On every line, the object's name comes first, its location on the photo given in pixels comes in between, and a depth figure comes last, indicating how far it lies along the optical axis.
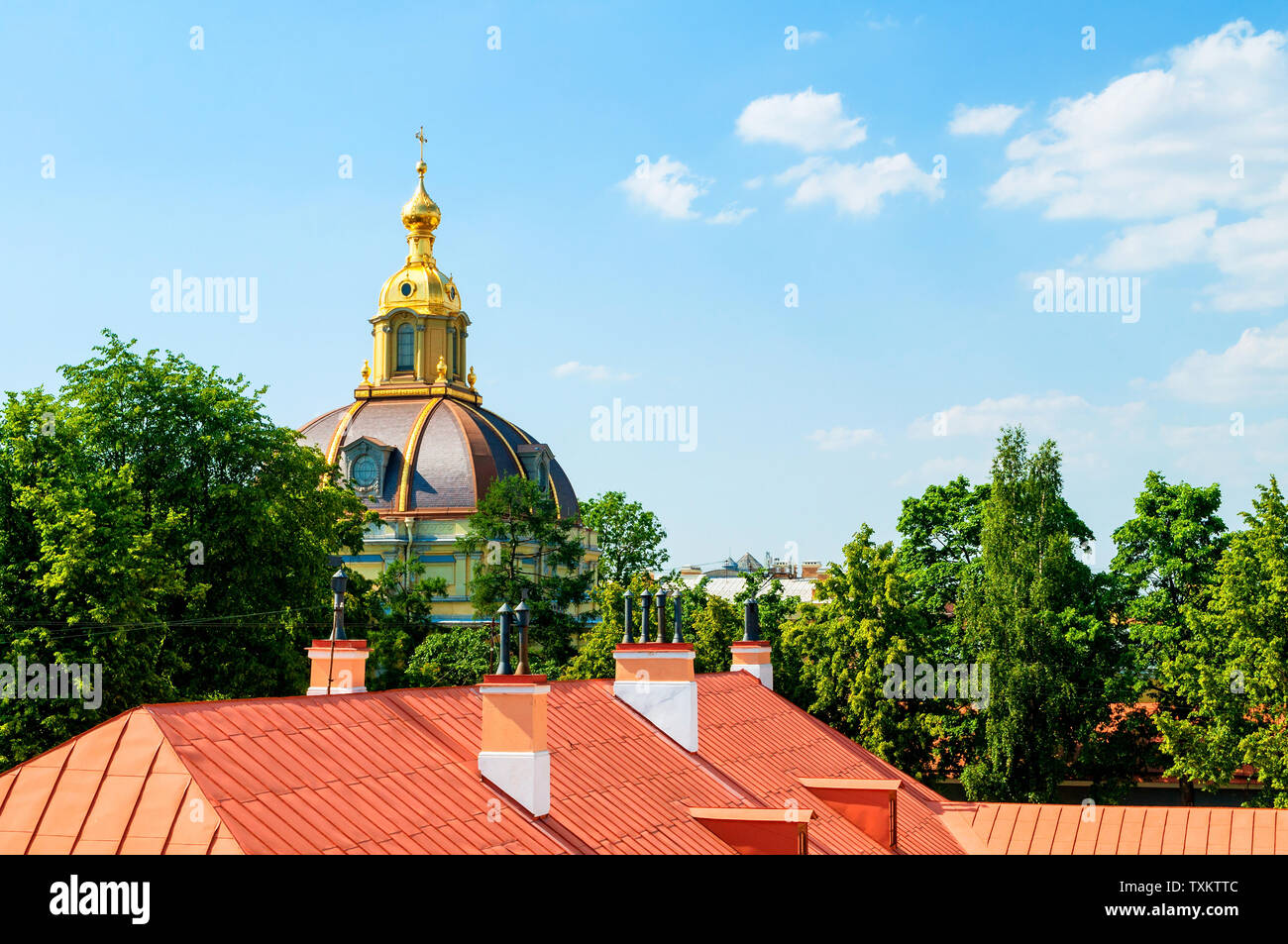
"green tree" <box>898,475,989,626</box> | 41.84
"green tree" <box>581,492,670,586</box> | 56.47
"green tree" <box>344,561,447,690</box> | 42.47
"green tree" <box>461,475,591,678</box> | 50.53
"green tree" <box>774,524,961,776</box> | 36.19
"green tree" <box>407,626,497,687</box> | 45.69
